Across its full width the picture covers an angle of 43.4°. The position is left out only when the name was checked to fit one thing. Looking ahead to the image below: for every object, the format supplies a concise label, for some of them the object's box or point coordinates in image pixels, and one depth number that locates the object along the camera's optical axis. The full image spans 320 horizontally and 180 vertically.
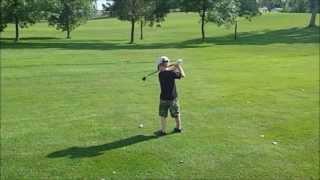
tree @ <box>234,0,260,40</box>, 47.13
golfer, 8.69
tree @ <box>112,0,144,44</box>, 39.11
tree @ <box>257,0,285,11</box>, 74.95
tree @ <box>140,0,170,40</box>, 40.47
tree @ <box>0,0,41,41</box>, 36.93
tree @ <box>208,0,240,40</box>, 39.34
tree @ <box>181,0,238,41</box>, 39.30
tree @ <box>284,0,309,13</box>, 73.31
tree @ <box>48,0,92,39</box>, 45.87
